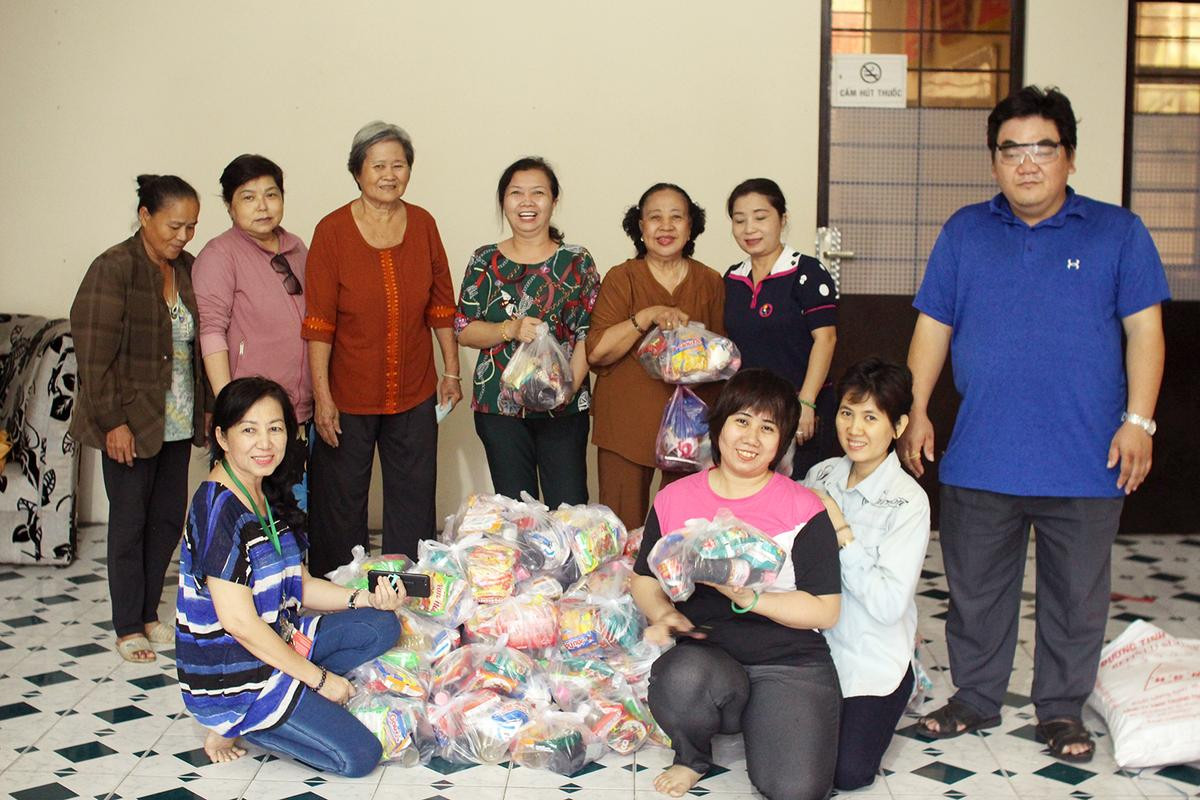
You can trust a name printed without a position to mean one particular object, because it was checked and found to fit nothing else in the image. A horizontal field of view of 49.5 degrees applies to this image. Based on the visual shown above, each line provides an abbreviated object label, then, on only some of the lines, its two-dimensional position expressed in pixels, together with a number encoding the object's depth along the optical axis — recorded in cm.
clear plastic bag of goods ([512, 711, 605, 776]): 296
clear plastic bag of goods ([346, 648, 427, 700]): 308
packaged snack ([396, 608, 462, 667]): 320
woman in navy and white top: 354
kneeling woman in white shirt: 285
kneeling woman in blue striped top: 284
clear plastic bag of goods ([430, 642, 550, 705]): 312
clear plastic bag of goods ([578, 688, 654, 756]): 305
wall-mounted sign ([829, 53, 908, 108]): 514
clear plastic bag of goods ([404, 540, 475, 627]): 326
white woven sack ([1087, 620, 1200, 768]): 296
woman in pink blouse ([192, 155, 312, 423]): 369
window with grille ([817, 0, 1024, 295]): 514
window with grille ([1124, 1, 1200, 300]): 517
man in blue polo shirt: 296
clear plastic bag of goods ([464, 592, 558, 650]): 323
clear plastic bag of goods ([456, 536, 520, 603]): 327
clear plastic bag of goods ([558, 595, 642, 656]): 325
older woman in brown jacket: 357
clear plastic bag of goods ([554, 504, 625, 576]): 342
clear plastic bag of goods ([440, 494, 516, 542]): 340
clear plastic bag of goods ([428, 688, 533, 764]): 300
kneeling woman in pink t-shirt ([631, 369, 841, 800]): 274
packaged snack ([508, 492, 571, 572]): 339
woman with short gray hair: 374
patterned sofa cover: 466
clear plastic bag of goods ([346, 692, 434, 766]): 298
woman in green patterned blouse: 379
